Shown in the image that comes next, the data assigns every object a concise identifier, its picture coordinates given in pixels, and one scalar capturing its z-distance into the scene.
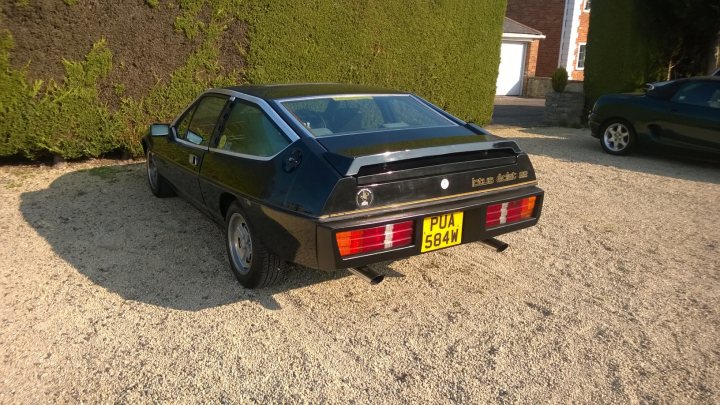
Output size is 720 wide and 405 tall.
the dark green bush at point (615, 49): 12.00
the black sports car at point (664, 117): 7.25
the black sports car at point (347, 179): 2.88
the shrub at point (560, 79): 12.48
